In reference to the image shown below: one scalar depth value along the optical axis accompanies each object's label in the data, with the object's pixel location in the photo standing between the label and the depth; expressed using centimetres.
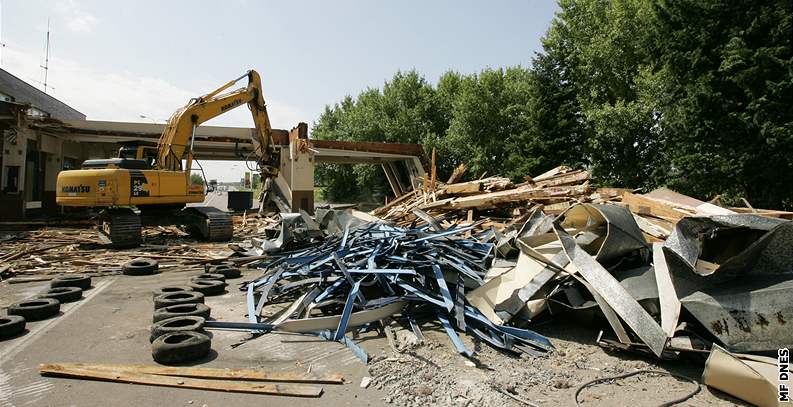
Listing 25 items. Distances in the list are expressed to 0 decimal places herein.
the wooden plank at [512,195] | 1019
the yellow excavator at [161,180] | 1131
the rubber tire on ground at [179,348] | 421
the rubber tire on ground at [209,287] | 705
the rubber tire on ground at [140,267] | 870
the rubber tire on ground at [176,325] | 472
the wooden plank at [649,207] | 807
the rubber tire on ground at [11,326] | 489
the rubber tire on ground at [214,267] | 866
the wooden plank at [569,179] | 1098
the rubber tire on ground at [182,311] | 536
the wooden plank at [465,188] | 1197
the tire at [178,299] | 587
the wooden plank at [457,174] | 1439
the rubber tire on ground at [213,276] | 781
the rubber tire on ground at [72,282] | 726
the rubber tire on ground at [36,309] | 557
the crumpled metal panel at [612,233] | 493
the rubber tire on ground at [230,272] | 845
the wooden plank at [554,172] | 1212
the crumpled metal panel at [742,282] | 362
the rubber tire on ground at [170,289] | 678
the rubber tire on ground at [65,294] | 648
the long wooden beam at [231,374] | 389
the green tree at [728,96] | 1608
